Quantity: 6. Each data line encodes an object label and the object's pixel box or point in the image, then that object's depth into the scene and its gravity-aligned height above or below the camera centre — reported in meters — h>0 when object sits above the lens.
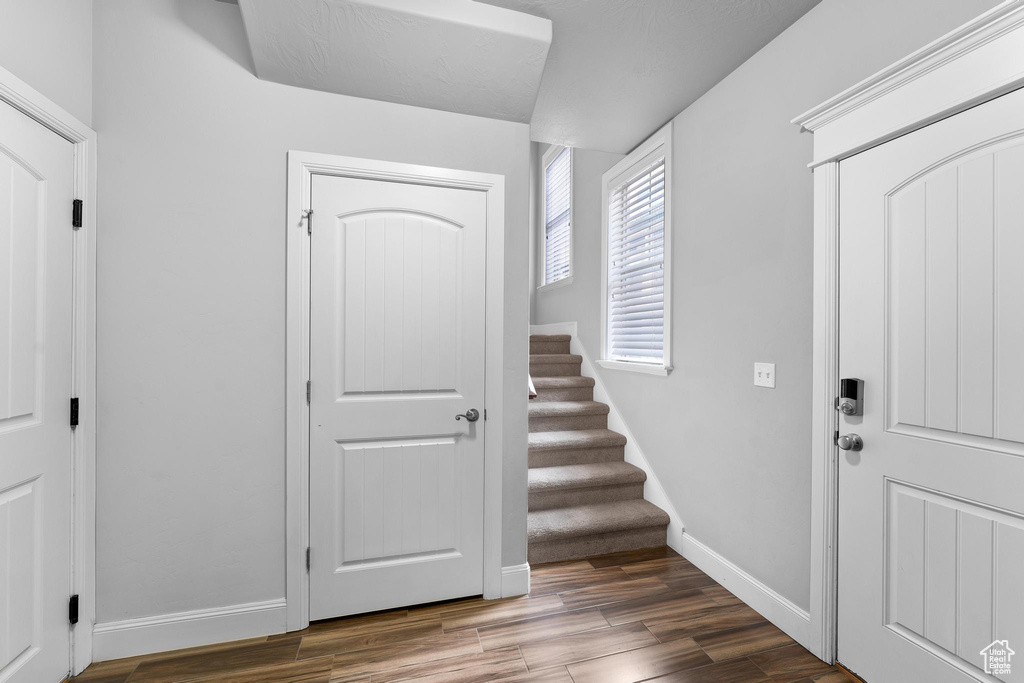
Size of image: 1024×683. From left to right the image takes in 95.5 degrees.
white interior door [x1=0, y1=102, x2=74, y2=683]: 1.43 -0.20
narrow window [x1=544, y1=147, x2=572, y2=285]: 4.77 +1.33
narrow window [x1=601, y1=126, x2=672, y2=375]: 3.01 +0.58
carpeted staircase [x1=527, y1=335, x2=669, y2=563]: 2.65 -0.91
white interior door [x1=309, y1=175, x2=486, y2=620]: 2.03 -0.25
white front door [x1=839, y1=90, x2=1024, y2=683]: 1.31 -0.19
